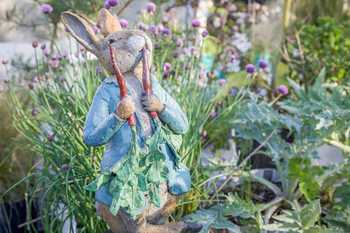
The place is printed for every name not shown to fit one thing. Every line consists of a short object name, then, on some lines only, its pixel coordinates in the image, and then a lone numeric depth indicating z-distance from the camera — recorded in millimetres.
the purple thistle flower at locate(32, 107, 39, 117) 2223
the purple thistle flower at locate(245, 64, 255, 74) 2053
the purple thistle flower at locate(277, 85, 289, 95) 2089
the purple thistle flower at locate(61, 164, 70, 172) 1801
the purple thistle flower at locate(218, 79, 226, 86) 2318
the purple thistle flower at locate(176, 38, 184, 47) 2293
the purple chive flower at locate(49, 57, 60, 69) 2084
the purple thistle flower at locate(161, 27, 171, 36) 2209
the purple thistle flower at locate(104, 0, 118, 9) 1913
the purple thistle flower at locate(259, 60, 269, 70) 2132
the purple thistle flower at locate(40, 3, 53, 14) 2074
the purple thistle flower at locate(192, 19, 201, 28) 2090
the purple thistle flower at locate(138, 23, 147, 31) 2325
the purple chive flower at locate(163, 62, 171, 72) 2044
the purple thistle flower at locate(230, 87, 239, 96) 2593
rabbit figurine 1335
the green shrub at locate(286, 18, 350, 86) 3045
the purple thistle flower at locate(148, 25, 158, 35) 2168
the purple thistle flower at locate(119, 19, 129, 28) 2010
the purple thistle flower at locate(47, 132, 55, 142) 1856
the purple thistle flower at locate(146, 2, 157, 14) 2164
